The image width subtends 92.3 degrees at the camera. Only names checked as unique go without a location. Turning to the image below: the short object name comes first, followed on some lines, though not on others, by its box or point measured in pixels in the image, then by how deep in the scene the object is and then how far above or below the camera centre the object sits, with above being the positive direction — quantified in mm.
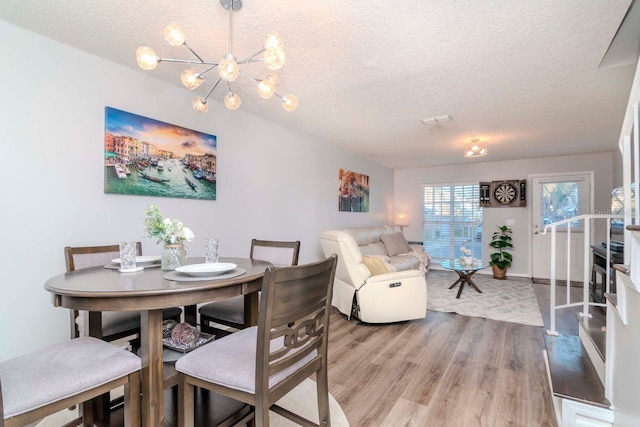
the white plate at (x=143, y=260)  1821 -295
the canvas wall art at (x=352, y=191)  5152 +359
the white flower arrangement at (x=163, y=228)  1578 -82
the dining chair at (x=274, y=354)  1104 -587
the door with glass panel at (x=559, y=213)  5586 -44
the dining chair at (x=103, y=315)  1721 -606
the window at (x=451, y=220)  6516 -200
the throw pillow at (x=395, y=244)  5598 -610
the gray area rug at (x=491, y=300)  3648 -1251
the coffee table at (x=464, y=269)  4500 -848
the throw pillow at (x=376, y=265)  3480 -611
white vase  1641 -241
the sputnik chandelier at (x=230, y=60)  1404 +750
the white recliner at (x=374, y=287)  3287 -826
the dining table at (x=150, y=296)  1161 -335
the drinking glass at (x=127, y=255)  1568 -223
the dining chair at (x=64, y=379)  966 -578
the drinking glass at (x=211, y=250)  1845 -231
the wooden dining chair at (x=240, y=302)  1958 -613
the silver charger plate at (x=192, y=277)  1360 -300
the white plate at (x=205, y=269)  1420 -275
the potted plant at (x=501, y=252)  5969 -830
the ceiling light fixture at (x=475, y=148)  4184 +858
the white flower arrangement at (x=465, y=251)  4874 -638
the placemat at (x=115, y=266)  1706 -307
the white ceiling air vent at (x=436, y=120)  3492 +1066
